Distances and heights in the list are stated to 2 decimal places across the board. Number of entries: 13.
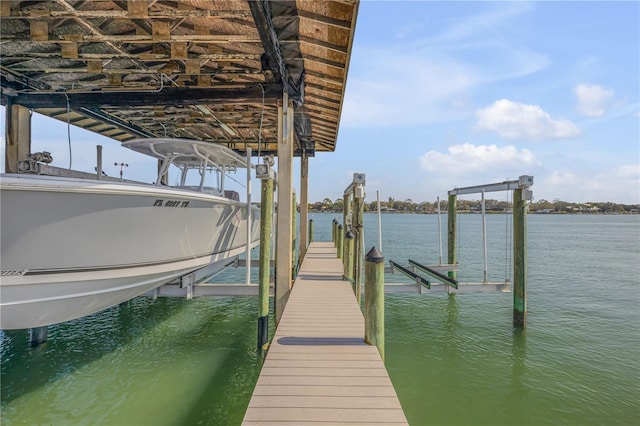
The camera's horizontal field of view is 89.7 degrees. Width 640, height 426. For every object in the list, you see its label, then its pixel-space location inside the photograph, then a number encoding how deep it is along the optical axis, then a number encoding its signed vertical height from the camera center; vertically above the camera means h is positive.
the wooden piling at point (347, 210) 9.84 +0.09
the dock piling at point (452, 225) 10.16 -0.40
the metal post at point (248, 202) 5.84 +0.20
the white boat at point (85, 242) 3.45 -0.37
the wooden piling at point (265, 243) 5.73 -0.55
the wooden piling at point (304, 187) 10.92 +0.88
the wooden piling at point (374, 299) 3.78 -1.01
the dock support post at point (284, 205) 5.87 +0.14
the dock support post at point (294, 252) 9.95 -1.65
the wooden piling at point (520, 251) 6.83 -0.84
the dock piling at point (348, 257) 6.79 -0.98
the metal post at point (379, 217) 7.17 -0.12
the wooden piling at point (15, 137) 6.16 +1.49
